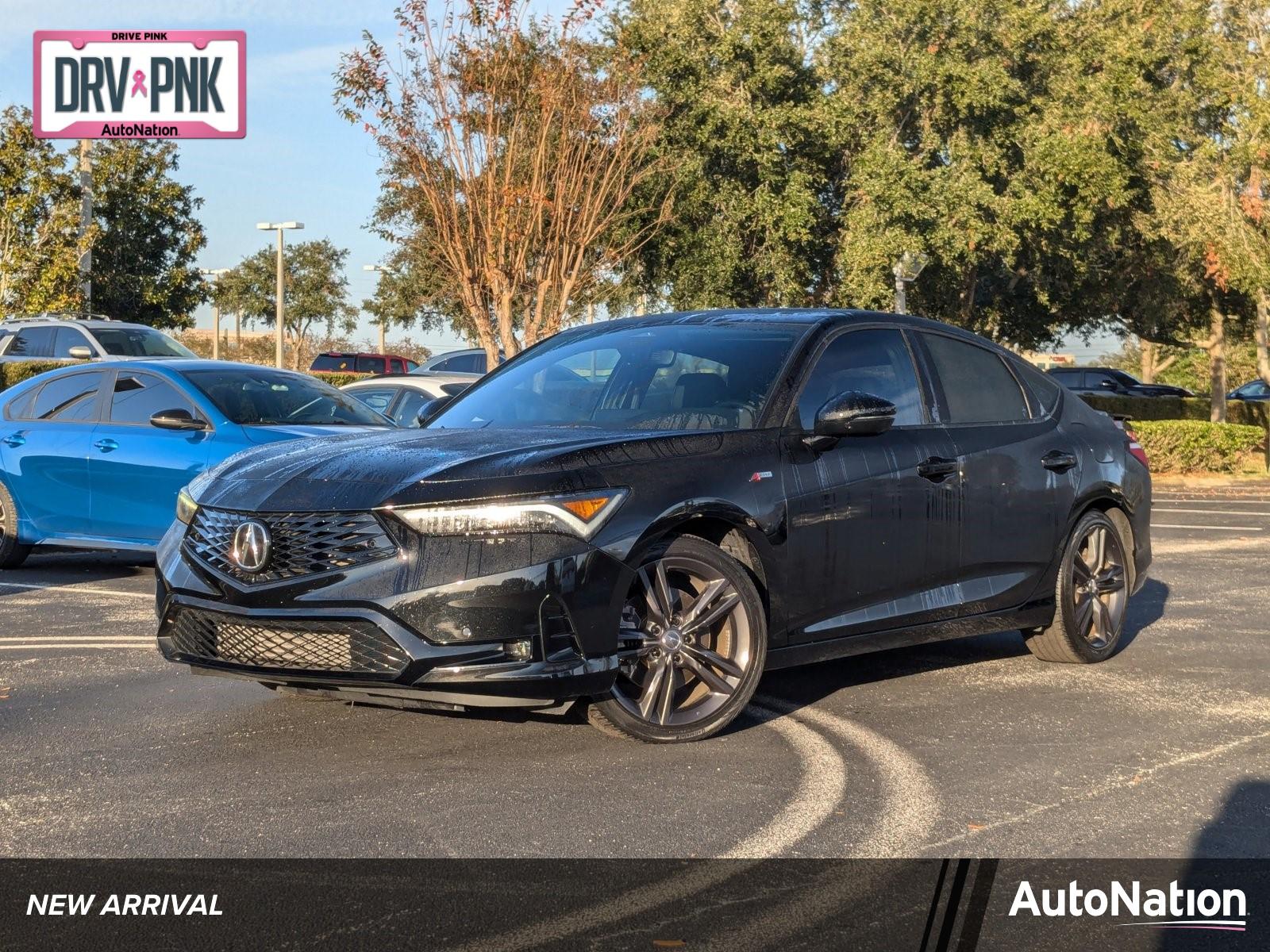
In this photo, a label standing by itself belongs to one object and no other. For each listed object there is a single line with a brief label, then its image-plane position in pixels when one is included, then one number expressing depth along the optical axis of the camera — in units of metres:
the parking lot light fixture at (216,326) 56.17
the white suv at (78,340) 23.02
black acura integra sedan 5.43
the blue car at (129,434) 11.02
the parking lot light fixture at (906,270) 24.47
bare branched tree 25.72
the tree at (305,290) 65.94
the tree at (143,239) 39.16
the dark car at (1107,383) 48.78
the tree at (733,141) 31.59
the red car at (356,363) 45.84
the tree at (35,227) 32.50
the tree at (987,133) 31.17
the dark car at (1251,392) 54.69
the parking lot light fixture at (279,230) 41.22
